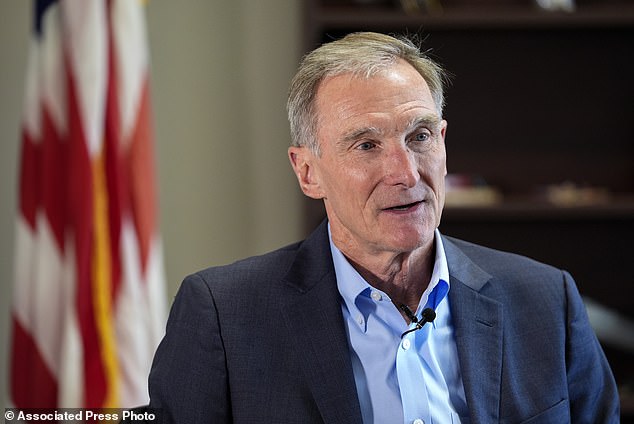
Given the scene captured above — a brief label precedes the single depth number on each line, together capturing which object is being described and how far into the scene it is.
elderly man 3.06
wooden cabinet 6.23
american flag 5.16
